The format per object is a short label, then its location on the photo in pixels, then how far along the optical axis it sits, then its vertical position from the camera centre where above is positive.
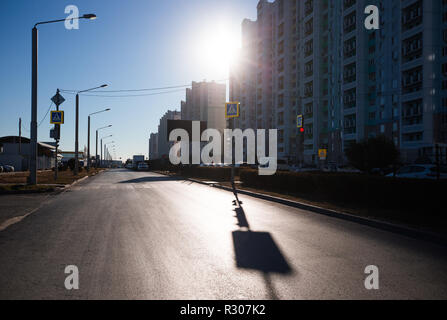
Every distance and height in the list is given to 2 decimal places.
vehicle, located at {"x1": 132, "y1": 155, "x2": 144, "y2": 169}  77.41 +0.87
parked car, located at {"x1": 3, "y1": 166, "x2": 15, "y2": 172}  48.92 -0.88
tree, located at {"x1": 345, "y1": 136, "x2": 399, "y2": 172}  28.44 +0.83
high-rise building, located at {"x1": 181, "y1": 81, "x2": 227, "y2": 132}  127.69 +22.59
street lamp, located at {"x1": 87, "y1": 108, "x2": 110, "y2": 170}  47.34 +3.25
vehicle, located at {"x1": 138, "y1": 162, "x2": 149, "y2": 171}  67.56 -0.61
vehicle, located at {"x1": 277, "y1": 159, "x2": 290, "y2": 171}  41.34 -0.24
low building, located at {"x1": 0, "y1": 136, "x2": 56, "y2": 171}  54.06 +1.44
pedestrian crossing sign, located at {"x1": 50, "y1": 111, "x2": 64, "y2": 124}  22.44 +2.91
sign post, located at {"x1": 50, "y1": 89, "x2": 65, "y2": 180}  22.45 +2.96
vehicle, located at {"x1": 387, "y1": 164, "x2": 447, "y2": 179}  18.94 -0.44
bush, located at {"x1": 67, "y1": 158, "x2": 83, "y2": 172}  52.41 -0.03
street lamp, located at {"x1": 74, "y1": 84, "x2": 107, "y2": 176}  33.41 +2.78
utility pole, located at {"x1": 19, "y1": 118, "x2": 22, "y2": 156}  61.88 +6.08
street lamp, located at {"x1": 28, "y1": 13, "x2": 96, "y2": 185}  18.56 +3.53
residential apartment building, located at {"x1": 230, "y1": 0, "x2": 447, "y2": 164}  37.31 +12.69
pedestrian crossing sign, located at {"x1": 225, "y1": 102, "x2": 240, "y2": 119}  20.55 +3.22
